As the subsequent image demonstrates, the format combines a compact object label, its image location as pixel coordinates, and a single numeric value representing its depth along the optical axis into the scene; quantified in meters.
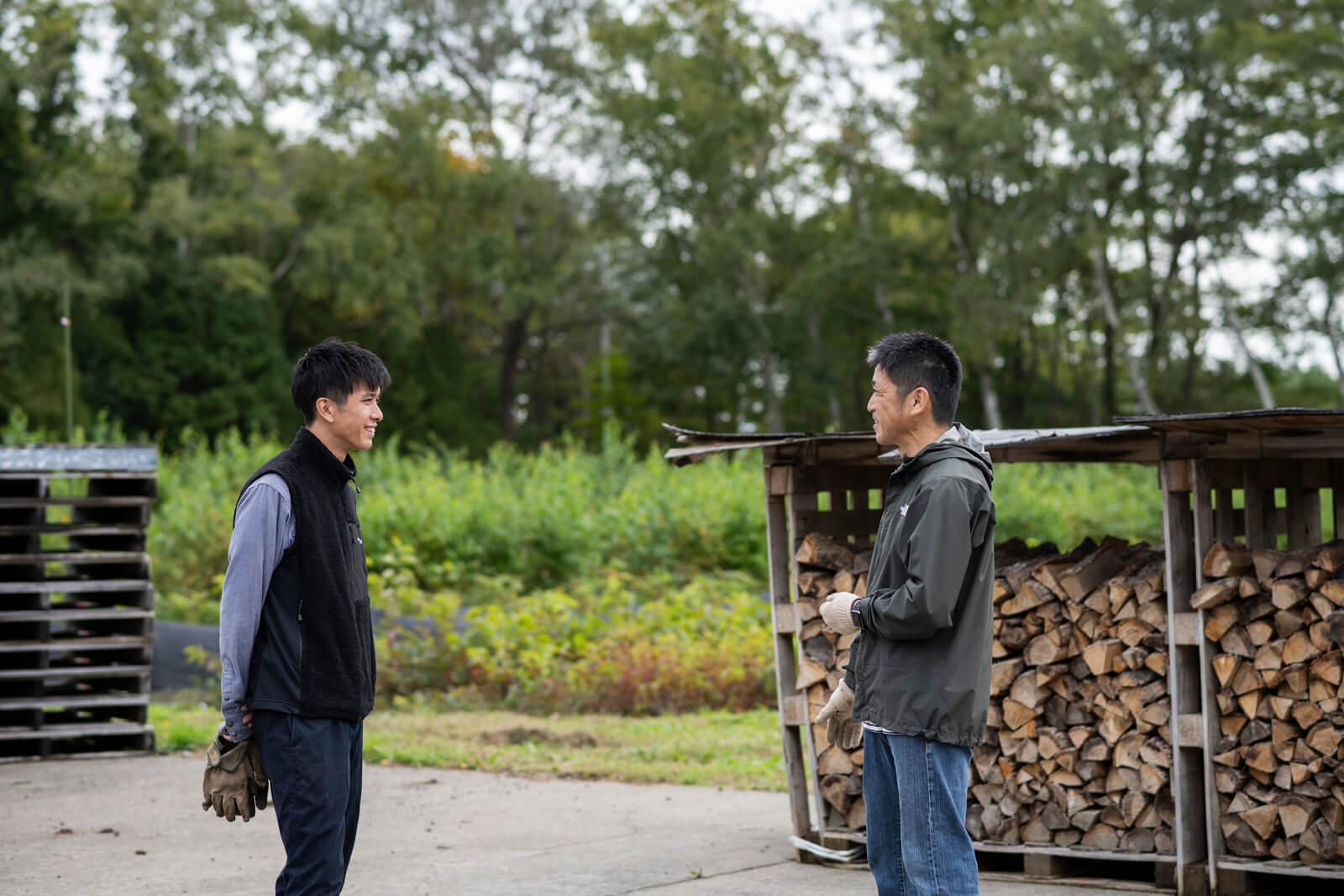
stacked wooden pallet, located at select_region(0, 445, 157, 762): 9.05
